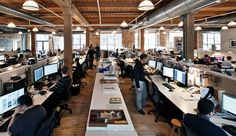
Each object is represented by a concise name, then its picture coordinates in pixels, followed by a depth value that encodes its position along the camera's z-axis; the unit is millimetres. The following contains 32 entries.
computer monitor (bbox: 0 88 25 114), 2443
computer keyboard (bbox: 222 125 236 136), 2084
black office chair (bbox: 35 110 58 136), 2014
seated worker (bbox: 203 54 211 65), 7900
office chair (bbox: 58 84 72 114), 4197
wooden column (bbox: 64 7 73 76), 5228
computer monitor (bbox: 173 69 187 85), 3906
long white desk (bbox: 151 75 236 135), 2393
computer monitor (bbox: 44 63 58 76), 4725
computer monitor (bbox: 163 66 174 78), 4477
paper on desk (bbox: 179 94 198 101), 3175
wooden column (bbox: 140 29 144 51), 12237
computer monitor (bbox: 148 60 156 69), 6016
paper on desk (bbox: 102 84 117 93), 3217
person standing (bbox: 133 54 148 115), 4129
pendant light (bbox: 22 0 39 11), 3803
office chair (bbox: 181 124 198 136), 1777
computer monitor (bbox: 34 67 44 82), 4079
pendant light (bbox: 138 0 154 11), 3774
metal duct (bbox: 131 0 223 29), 3397
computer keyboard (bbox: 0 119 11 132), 2189
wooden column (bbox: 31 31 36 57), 13723
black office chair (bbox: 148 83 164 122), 3794
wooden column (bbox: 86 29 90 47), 12969
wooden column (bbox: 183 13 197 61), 5586
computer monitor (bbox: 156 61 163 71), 5447
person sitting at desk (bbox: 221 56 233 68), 6458
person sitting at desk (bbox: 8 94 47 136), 1991
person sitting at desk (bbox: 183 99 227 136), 1760
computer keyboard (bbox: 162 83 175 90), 3901
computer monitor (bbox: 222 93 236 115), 2408
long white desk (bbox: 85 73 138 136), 1868
